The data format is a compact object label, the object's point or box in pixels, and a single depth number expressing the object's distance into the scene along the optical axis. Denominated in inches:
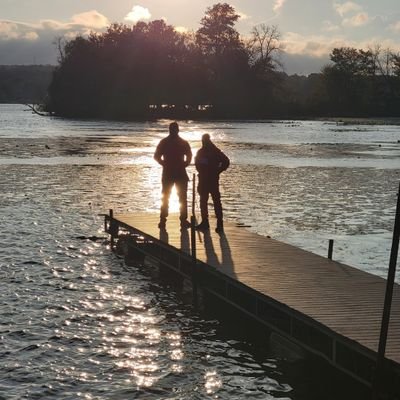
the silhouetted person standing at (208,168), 571.5
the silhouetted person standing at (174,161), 582.9
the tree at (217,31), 5753.0
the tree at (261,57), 5625.0
